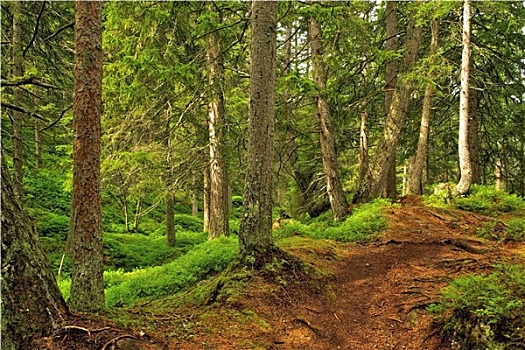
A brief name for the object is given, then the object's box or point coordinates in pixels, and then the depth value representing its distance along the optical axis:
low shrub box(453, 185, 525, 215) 10.60
